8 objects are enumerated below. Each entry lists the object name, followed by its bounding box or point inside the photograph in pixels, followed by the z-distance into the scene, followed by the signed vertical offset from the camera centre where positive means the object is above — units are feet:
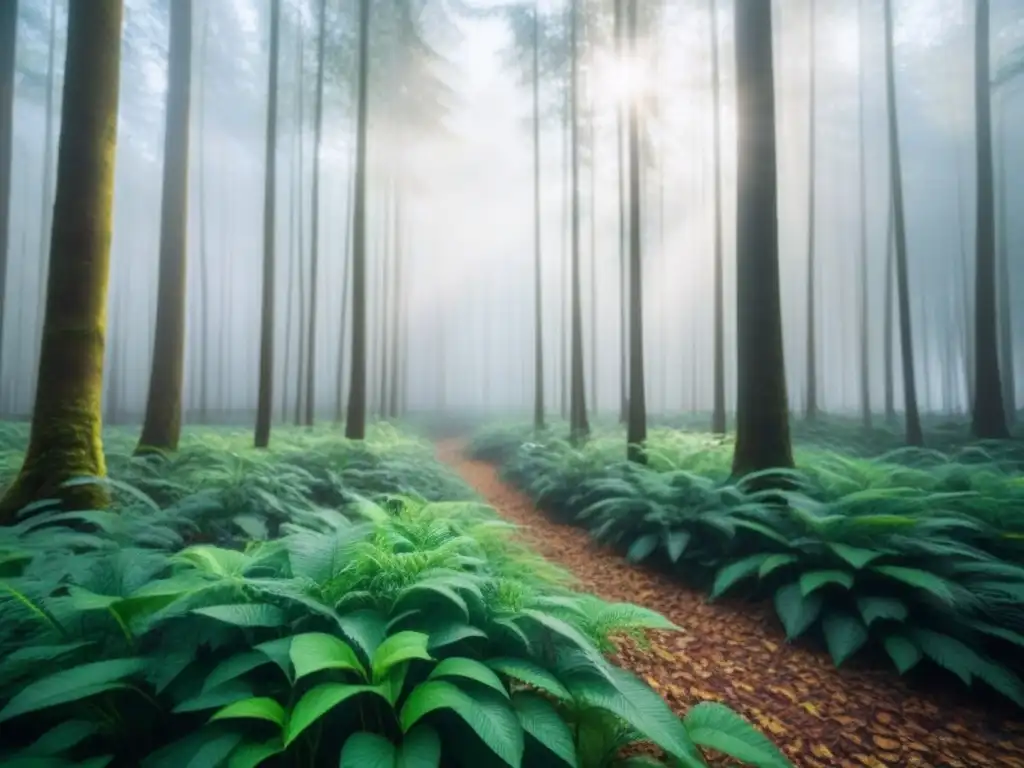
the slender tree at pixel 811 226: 51.70 +20.60
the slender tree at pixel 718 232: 42.63 +16.36
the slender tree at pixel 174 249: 28.84 +9.76
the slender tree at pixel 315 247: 42.98 +16.27
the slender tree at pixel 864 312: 63.77 +13.13
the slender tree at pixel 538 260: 49.65 +16.96
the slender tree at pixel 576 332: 45.30 +7.16
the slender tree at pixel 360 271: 36.58 +10.36
